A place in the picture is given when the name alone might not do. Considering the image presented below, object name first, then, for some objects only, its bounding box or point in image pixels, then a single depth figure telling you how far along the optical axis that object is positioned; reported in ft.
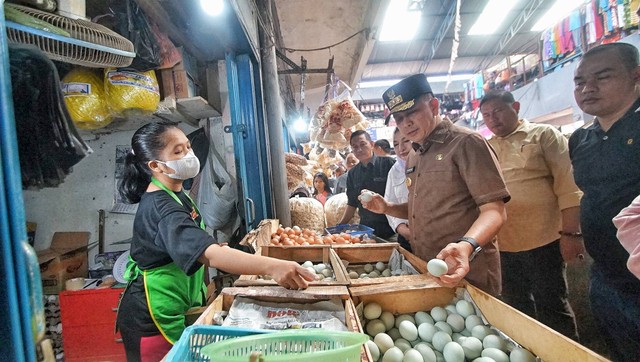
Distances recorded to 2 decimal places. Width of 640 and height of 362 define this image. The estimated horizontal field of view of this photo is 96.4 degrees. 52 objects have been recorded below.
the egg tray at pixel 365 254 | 7.73
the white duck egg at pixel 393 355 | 3.64
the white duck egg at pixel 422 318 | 4.37
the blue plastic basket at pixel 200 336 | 2.88
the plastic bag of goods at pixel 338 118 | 15.20
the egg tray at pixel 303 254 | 7.76
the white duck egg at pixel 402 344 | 3.99
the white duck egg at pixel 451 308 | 4.45
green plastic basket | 2.27
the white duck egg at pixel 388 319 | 4.40
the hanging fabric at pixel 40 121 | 2.21
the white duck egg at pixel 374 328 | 4.24
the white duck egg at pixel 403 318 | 4.43
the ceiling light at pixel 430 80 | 44.11
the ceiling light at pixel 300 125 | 32.01
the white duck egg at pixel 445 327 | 4.13
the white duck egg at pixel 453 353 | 3.68
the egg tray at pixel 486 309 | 2.96
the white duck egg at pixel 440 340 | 3.94
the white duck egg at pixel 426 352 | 3.78
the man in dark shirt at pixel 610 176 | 5.13
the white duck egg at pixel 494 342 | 3.63
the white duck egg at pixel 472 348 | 3.72
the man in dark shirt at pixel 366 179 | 11.57
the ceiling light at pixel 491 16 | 25.44
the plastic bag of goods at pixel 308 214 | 13.32
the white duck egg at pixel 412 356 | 3.64
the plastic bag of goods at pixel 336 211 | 13.71
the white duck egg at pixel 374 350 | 3.66
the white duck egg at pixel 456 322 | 4.18
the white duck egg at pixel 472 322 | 4.09
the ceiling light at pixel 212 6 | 7.95
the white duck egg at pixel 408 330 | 4.16
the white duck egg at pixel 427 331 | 4.12
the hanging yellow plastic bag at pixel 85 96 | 8.10
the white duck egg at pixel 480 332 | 3.89
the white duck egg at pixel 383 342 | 3.87
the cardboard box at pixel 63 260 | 11.57
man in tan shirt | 7.64
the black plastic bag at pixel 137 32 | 7.84
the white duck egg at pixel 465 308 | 4.29
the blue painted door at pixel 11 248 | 1.75
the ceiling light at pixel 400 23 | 19.07
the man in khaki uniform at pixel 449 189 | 4.67
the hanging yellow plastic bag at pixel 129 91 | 8.28
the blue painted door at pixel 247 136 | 11.75
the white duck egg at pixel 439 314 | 4.39
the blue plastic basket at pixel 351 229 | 10.15
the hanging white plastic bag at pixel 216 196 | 12.42
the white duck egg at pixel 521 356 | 3.27
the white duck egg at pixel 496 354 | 3.47
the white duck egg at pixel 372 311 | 4.42
